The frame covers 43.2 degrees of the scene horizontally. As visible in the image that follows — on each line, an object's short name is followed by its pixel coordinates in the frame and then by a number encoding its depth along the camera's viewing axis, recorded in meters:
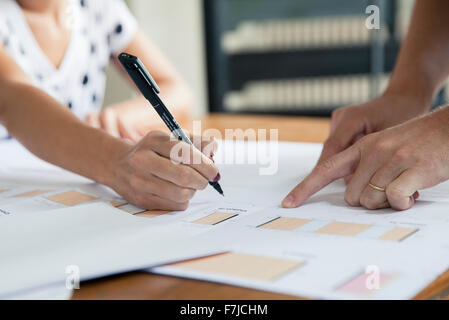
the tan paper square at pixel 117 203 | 0.68
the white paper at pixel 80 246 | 0.44
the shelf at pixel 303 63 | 2.94
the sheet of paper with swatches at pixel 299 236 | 0.41
